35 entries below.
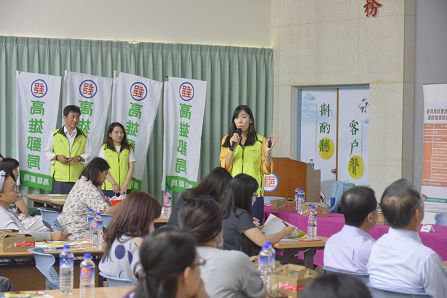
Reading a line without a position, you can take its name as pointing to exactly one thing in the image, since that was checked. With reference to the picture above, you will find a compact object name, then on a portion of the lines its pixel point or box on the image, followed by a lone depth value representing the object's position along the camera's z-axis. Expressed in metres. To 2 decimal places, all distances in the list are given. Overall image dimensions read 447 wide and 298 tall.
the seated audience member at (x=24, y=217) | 7.07
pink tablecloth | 6.96
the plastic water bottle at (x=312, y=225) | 7.24
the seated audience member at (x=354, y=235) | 5.08
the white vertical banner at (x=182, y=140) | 11.34
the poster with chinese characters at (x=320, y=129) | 11.77
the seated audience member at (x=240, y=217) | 6.04
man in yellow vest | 10.71
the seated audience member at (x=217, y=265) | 3.86
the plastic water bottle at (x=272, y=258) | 4.87
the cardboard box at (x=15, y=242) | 6.20
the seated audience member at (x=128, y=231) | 4.98
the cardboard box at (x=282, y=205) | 8.73
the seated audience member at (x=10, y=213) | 6.74
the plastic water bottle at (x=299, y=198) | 8.68
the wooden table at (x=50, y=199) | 9.45
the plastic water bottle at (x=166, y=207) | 8.83
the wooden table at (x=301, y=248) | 6.71
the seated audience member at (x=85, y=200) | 7.51
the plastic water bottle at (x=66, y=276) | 4.82
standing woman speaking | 8.71
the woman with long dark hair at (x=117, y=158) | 10.88
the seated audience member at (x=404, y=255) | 4.22
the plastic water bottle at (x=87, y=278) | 4.75
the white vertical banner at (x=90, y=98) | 11.22
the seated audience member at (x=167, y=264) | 2.77
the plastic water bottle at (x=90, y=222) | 7.25
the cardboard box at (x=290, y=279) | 4.49
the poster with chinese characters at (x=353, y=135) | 11.32
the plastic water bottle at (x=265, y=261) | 4.83
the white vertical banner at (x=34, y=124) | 10.98
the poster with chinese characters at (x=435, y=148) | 8.87
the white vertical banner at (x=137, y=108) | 11.30
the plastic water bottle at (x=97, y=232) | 6.66
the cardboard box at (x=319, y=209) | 8.39
